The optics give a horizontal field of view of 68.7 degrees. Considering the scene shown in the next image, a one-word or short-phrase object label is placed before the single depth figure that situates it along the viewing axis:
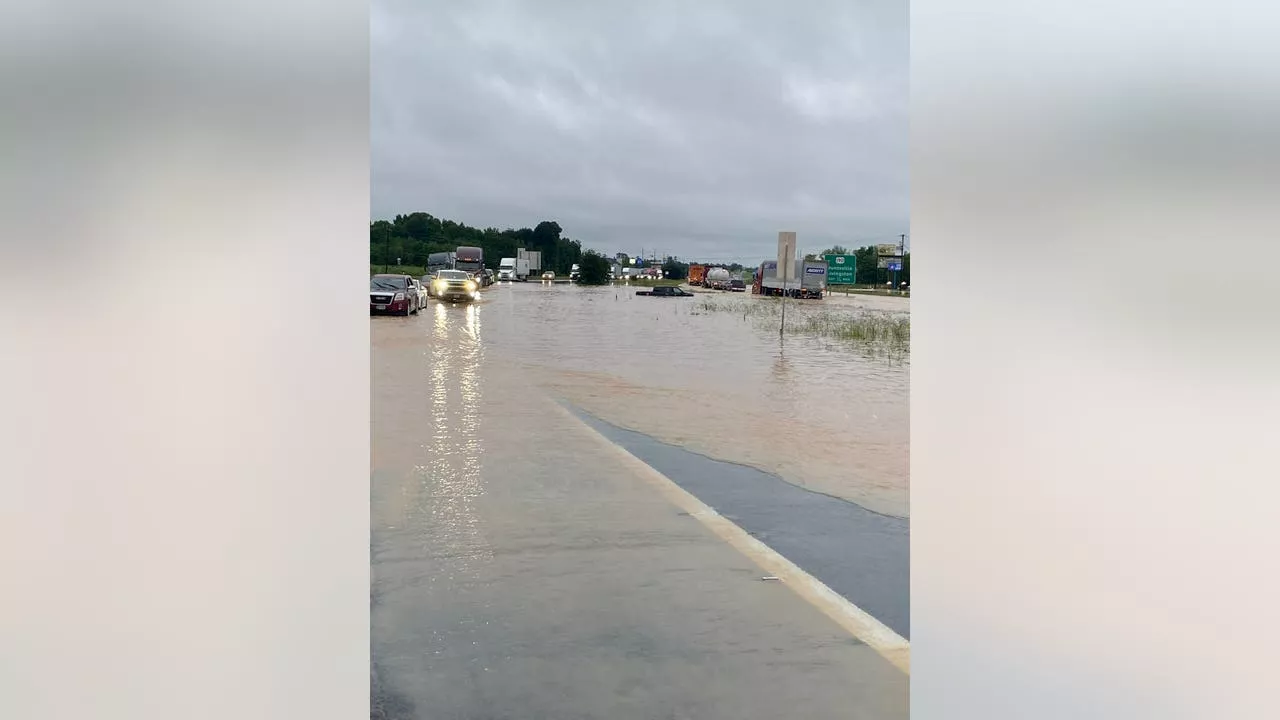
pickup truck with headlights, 26.58
